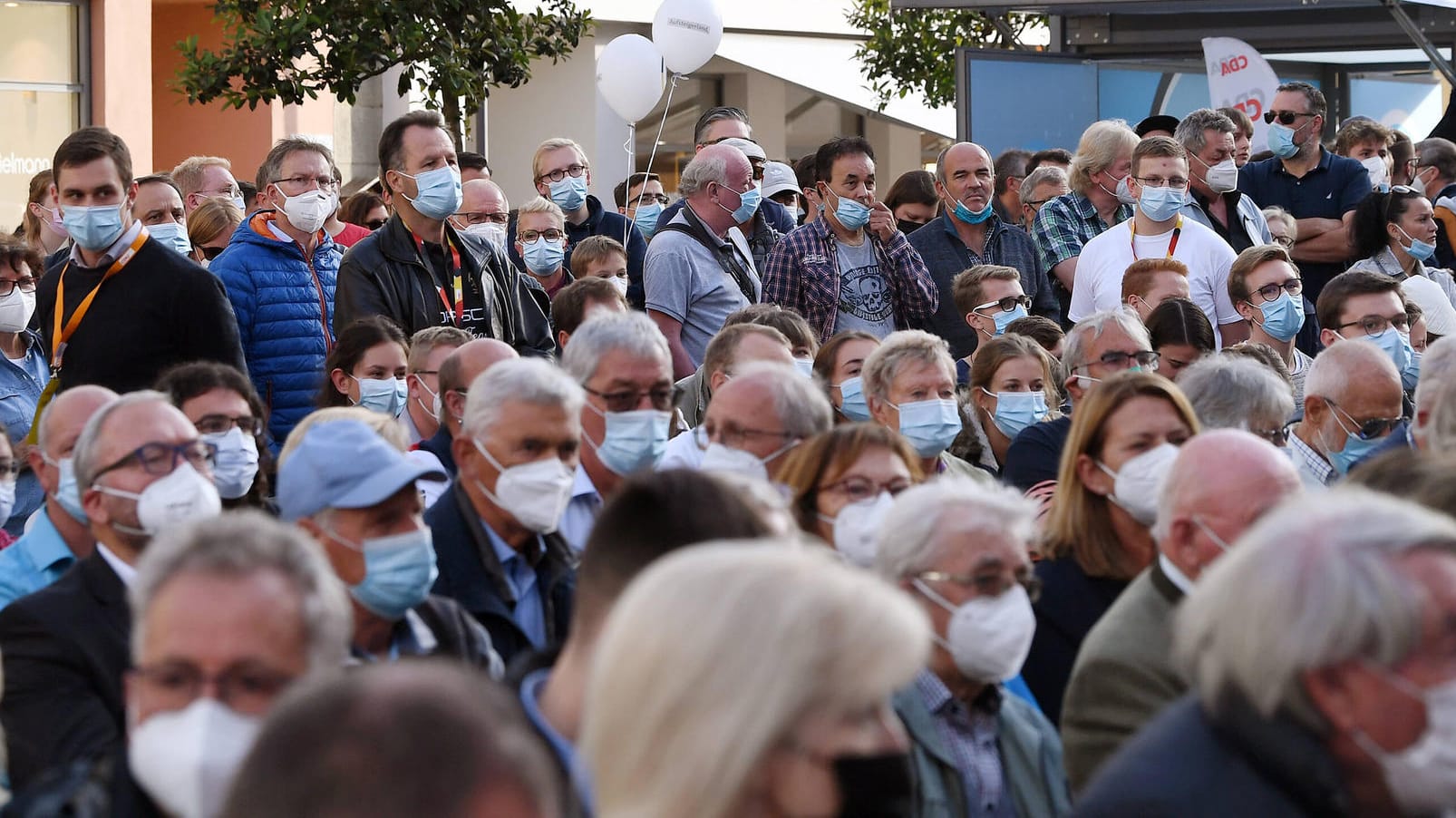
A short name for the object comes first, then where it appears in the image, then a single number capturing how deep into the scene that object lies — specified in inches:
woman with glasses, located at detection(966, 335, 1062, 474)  603.2
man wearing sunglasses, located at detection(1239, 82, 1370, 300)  890.1
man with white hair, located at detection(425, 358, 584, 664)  414.6
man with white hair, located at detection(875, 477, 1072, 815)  348.8
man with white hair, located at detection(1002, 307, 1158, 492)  610.9
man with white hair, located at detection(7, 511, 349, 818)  245.9
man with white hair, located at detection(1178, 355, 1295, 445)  514.6
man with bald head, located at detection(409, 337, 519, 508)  526.3
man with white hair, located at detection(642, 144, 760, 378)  717.9
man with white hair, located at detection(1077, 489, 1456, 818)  224.1
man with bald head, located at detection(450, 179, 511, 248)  850.1
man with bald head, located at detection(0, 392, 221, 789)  330.3
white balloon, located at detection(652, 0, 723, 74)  970.7
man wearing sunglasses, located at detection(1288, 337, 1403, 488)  571.2
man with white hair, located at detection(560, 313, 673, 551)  504.7
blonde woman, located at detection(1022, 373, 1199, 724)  416.5
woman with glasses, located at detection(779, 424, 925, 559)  415.2
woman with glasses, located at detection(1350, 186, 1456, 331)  845.2
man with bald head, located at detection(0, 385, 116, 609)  420.2
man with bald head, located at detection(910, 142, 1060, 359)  785.6
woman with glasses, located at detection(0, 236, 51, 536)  630.5
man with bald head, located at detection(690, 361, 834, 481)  462.6
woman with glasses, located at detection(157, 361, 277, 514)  482.3
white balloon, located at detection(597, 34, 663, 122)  990.4
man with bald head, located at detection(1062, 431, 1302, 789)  337.4
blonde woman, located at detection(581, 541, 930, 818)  185.5
